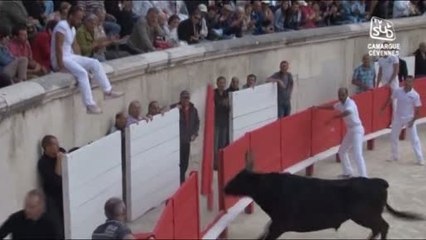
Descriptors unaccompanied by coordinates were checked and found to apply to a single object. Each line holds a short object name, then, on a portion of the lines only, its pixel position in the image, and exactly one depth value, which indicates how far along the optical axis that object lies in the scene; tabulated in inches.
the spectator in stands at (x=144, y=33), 572.4
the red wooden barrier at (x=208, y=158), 518.9
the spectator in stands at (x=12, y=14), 466.4
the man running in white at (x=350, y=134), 573.6
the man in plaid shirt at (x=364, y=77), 735.1
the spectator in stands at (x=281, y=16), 759.7
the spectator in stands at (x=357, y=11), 850.8
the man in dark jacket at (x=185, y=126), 550.9
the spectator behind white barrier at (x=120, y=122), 493.7
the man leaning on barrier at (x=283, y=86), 668.1
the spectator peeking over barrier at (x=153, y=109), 526.0
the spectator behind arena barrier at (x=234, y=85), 618.2
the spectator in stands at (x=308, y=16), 787.4
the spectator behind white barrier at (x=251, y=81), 635.5
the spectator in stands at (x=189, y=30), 646.5
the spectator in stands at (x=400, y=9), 885.8
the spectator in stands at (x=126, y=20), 609.0
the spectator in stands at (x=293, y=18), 764.6
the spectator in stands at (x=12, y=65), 432.2
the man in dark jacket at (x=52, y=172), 410.0
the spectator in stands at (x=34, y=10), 549.3
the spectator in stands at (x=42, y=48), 479.5
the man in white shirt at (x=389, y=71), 729.0
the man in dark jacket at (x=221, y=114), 603.8
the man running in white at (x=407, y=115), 638.5
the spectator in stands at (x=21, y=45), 450.0
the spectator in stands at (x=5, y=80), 434.6
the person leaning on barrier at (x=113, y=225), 331.0
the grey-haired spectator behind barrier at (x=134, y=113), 506.3
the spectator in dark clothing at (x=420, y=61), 821.9
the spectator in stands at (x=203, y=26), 661.9
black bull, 430.6
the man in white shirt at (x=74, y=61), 448.5
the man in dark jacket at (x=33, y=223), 314.8
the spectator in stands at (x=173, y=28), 622.8
